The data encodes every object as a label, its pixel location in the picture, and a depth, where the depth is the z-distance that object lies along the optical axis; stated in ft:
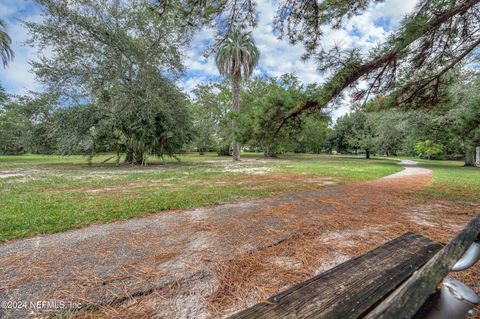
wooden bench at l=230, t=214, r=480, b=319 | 2.47
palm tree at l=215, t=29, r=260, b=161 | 62.95
